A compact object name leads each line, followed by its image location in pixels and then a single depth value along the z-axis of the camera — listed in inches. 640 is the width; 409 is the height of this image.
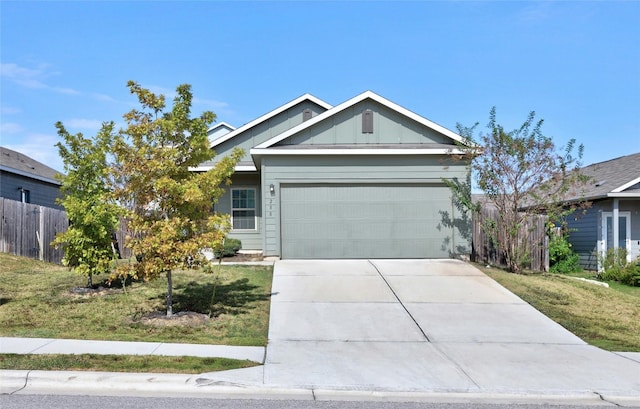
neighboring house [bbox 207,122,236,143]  1100.5
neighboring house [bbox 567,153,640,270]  685.9
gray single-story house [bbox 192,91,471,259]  612.7
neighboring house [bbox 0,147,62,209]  891.4
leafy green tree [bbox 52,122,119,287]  417.7
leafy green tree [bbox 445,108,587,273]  549.0
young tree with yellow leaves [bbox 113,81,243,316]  346.0
